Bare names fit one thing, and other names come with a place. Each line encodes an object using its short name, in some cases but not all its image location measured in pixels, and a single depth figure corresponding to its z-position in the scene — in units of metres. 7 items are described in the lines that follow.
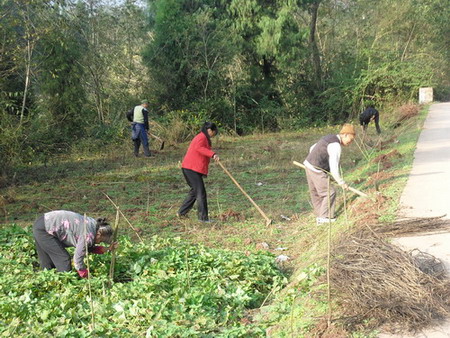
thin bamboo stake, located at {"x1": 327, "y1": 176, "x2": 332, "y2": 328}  4.22
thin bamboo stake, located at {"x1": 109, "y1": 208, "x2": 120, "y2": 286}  5.62
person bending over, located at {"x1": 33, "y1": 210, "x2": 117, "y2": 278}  5.74
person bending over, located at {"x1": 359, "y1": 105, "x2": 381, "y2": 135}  16.02
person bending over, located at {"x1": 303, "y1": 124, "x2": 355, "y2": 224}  7.54
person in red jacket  8.75
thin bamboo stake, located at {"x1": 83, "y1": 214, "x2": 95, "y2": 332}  4.44
